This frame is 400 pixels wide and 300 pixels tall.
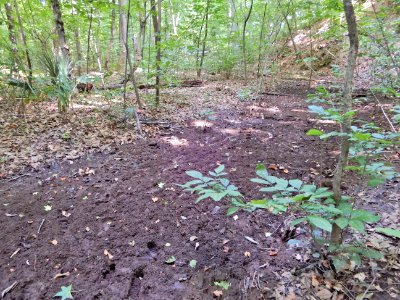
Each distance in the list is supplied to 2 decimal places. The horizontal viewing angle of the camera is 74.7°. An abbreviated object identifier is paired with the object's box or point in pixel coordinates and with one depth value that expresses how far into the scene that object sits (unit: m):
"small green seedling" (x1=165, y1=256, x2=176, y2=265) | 2.14
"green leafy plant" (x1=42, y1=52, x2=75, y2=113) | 4.72
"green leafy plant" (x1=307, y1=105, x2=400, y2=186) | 1.35
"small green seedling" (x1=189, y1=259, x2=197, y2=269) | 2.10
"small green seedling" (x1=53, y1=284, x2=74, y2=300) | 1.85
